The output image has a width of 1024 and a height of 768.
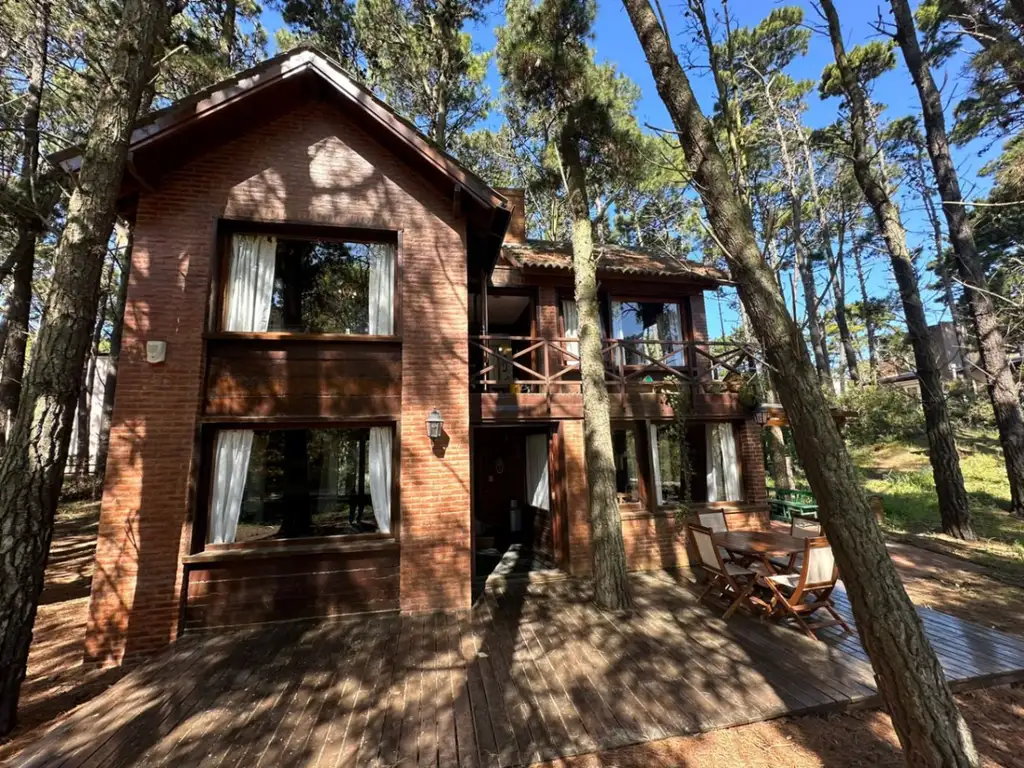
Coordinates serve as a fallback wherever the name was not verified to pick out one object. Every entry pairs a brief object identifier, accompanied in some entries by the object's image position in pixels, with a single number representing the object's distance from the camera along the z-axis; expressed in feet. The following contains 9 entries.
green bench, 37.45
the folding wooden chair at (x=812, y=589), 16.31
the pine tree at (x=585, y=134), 19.53
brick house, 17.71
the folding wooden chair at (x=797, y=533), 18.89
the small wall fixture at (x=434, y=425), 19.94
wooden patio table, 18.02
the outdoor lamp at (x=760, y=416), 28.04
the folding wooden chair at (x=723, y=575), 18.15
